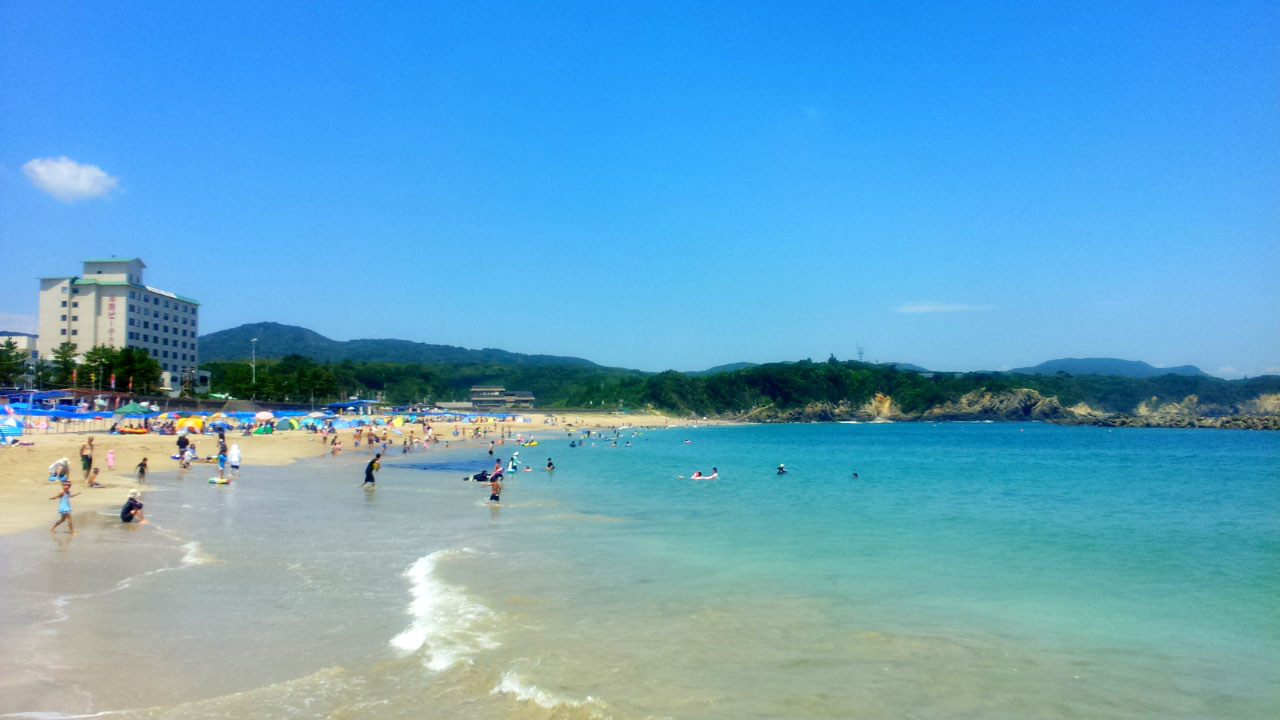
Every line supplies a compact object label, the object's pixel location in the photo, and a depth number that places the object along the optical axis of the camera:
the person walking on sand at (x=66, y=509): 14.08
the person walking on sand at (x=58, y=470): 19.14
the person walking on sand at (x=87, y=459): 21.66
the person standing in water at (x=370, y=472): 26.21
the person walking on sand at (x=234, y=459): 27.80
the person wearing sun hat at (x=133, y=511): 15.95
